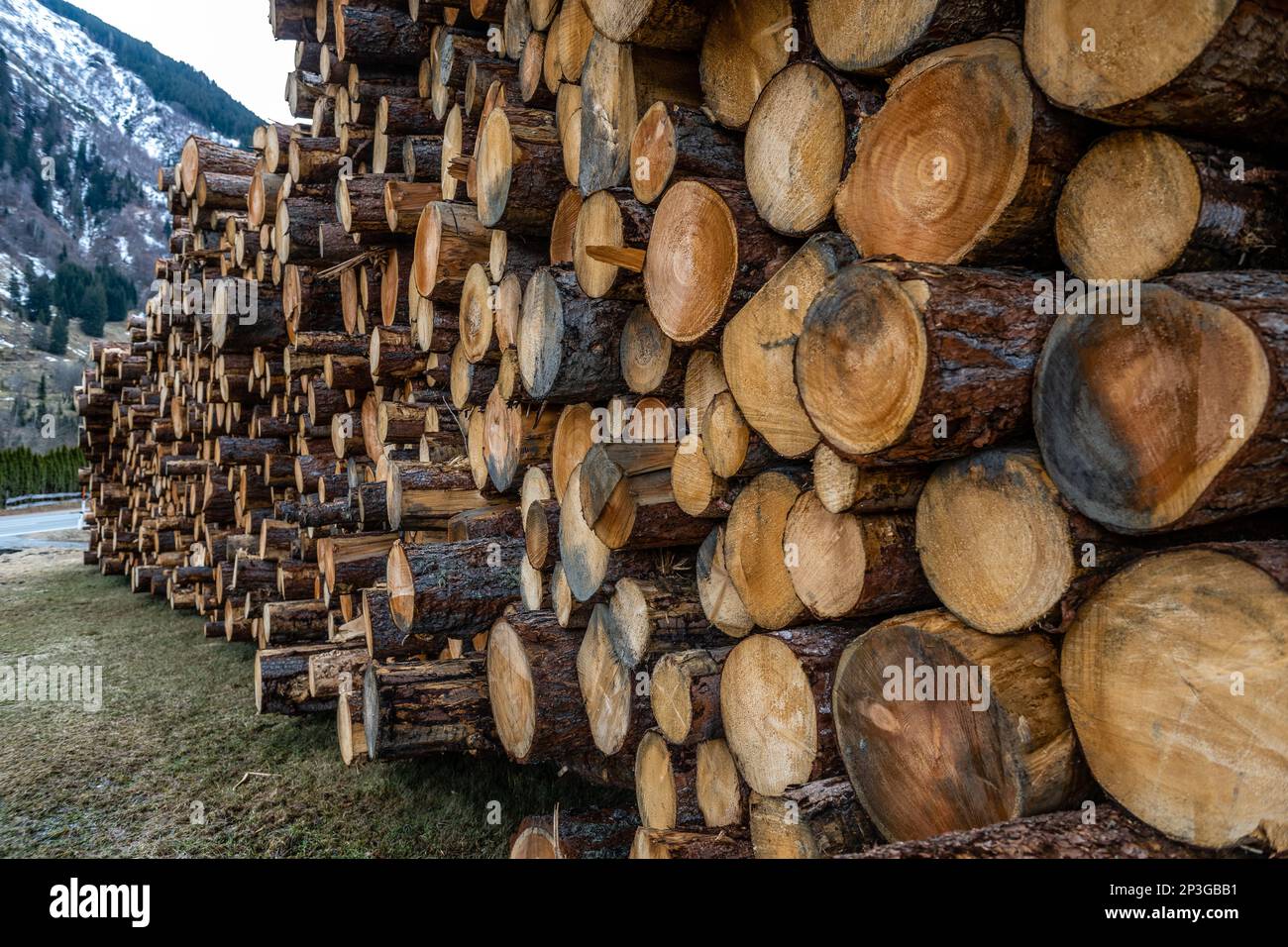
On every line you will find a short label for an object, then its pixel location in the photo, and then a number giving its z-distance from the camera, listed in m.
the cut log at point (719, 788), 2.07
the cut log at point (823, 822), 1.70
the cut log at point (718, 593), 2.12
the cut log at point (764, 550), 1.89
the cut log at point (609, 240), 2.25
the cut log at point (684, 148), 2.09
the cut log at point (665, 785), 2.17
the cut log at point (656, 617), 2.27
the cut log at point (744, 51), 1.90
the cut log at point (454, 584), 3.04
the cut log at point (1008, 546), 1.29
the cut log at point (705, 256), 1.93
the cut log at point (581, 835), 2.49
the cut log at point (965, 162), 1.38
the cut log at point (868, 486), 1.60
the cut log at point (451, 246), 3.34
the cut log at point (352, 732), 3.29
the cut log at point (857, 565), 1.66
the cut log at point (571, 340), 2.48
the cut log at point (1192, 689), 1.06
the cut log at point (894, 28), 1.48
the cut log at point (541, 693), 2.63
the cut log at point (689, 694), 2.06
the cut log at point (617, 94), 2.28
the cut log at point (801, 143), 1.69
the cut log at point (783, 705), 1.76
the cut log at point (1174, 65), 1.14
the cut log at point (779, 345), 1.72
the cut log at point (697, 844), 1.97
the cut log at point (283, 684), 3.77
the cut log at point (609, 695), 2.38
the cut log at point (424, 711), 2.96
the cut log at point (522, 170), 2.79
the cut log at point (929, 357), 1.33
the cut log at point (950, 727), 1.36
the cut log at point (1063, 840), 1.22
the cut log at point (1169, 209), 1.24
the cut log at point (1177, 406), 1.07
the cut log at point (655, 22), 2.08
